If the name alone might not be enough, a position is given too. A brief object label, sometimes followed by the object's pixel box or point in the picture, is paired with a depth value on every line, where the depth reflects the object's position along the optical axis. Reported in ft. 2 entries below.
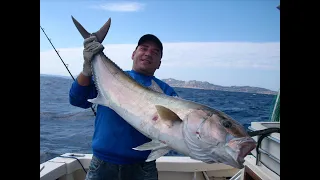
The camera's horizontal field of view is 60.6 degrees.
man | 7.38
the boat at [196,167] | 8.95
